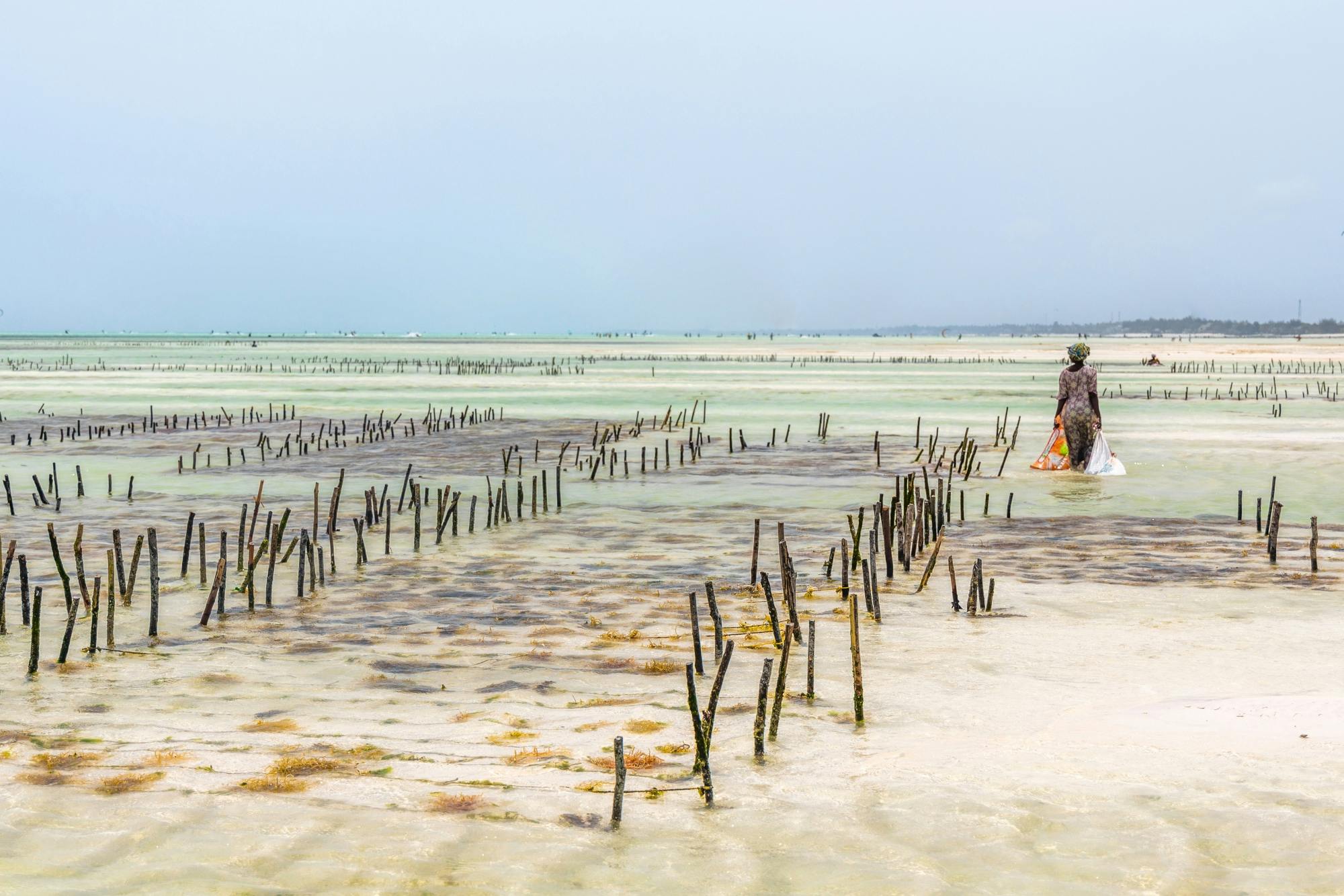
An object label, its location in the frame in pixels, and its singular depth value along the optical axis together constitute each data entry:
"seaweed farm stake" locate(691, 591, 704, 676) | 7.61
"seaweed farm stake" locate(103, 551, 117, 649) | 7.98
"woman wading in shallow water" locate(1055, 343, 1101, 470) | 18.30
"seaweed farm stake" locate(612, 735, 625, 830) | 5.24
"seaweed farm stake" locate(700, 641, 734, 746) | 5.72
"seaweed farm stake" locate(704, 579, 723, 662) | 7.52
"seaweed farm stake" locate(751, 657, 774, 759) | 5.96
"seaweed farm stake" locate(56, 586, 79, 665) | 7.66
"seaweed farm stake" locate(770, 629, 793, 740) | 6.29
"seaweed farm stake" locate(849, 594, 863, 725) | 6.71
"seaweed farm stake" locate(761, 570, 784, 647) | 7.90
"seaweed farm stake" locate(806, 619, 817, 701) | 6.85
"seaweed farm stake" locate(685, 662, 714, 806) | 5.51
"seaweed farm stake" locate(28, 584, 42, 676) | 7.48
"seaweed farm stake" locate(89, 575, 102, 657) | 7.83
